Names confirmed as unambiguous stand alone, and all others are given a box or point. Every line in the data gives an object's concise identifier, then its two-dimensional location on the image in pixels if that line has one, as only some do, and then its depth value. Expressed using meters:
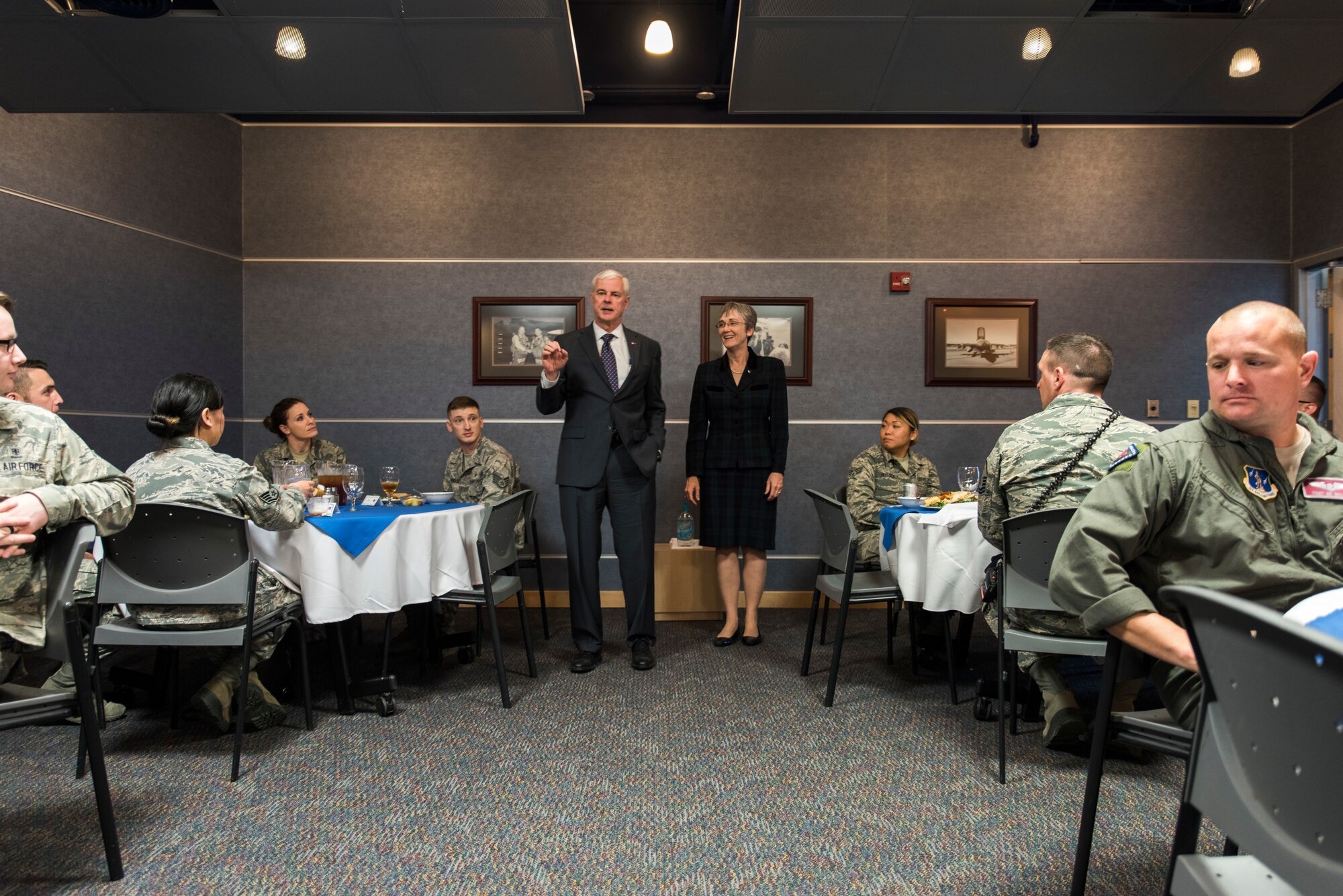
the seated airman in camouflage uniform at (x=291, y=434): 4.51
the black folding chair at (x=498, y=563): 3.26
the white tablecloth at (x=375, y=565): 2.96
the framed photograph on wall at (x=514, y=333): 5.43
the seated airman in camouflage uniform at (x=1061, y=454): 2.50
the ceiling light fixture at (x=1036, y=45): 4.12
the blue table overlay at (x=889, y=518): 3.38
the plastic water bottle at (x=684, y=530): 5.19
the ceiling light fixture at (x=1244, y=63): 4.31
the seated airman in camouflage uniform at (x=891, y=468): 4.37
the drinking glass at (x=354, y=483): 3.41
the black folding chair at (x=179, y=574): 2.54
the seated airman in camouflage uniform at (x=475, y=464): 4.39
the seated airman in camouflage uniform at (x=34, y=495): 1.80
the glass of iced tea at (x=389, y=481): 3.66
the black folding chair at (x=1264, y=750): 0.81
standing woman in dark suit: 4.44
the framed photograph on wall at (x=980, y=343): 5.43
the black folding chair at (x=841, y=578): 3.25
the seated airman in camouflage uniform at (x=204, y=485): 2.63
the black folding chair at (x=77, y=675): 1.77
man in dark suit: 3.86
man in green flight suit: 1.46
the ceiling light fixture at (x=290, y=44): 4.06
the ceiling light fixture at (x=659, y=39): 4.52
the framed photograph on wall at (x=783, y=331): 5.42
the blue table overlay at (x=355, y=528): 2.99
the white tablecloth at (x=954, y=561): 3.05
